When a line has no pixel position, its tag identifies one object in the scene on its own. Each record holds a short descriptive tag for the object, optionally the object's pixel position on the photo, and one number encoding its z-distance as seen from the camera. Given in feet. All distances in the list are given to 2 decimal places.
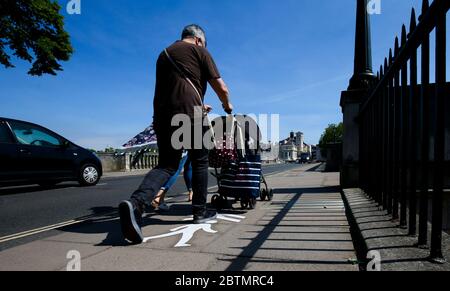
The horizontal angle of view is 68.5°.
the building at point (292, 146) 514.68
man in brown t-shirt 10.18
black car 23.48
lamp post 19.77
